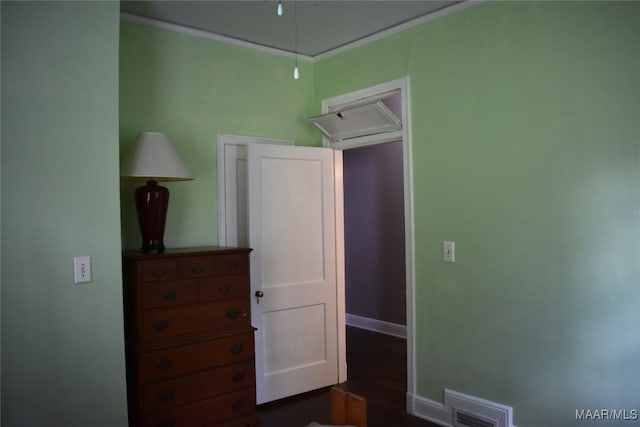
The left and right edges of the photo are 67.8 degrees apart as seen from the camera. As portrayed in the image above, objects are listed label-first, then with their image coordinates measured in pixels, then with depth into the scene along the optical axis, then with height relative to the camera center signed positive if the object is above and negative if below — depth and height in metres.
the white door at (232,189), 3.52 +0.22
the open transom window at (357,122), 3.35 +0.71
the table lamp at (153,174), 2.76 +0.27
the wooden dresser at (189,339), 2.63 -0.70
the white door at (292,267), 3.47 -0.38
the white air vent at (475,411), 2.75 -1.19
